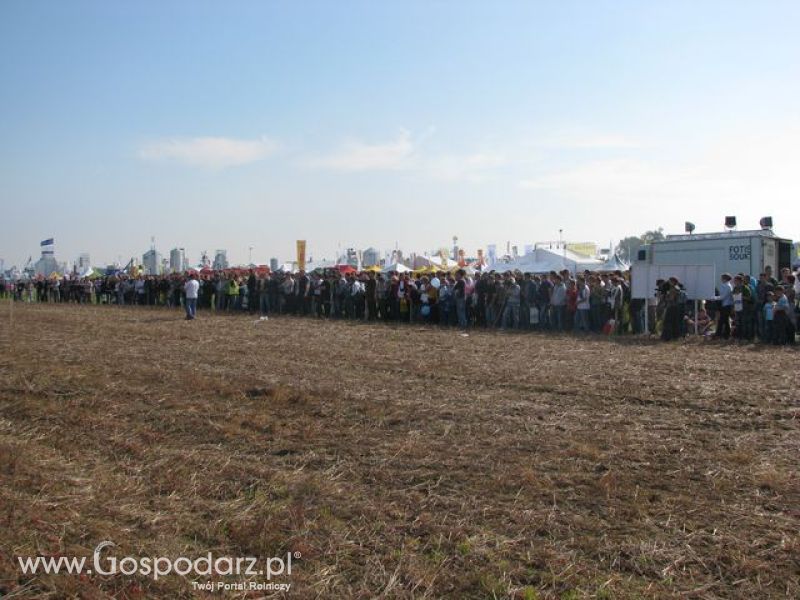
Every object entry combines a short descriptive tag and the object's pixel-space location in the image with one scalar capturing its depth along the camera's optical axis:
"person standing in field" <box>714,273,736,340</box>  17.61
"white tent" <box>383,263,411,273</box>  46.42
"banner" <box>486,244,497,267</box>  61.71
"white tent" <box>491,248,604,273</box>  38.25
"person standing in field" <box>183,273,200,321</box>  24.56
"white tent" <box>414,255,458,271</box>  52.81
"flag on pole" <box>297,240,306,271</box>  47.04
